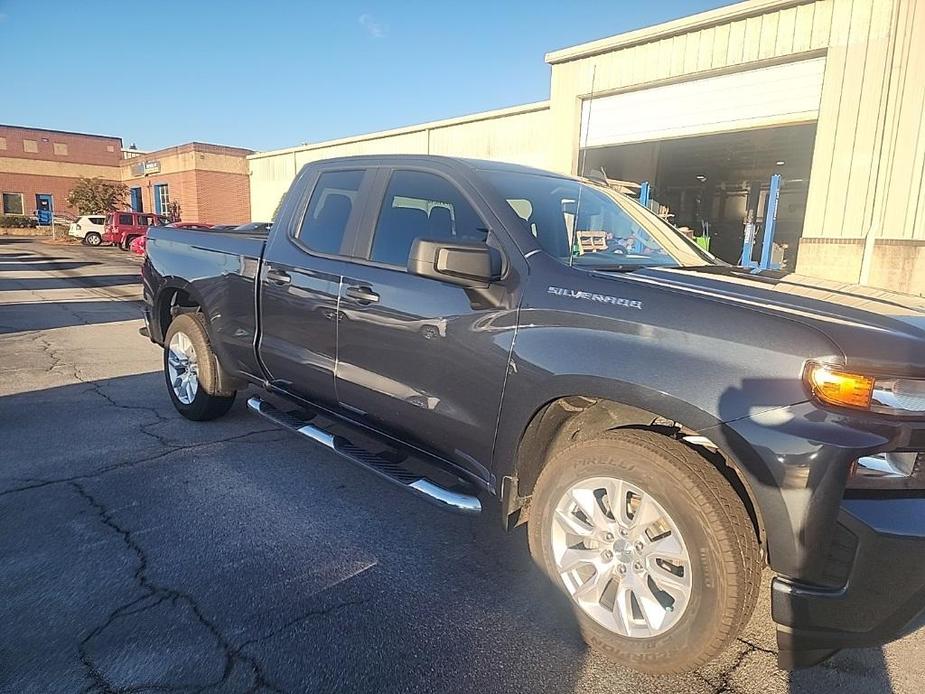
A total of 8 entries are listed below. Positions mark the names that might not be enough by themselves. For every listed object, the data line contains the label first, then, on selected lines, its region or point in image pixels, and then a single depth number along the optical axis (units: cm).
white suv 3284
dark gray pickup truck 192
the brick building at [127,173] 3797
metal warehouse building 1078
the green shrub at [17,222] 4231
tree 4497
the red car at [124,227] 3117
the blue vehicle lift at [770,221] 1320
